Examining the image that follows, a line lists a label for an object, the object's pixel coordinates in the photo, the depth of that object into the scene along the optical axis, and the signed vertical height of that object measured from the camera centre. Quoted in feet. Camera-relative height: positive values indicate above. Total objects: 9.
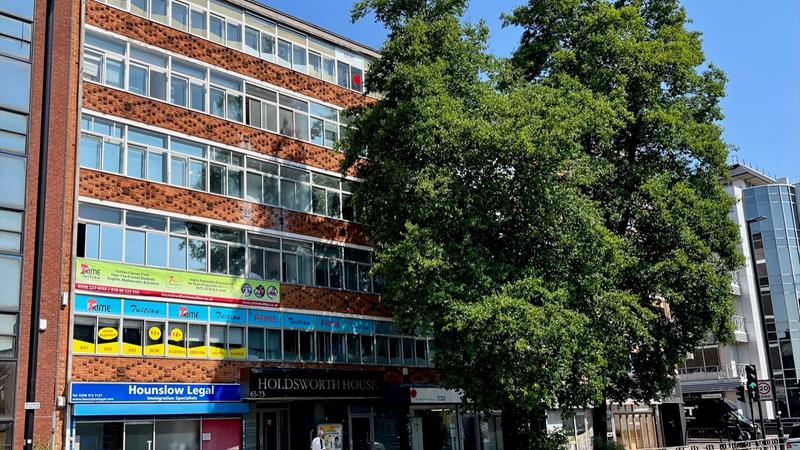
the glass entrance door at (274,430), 86.07 -1.76
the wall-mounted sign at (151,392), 69.87 +2.45
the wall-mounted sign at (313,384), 81.00 +2.89
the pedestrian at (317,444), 76.48 -3.07
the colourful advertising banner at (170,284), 72.95 +13.00
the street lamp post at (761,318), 96.11 +8.81
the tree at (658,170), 83.56 +24.05
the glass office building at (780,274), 193.77 +27.76
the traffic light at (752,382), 86.58 +0.80
